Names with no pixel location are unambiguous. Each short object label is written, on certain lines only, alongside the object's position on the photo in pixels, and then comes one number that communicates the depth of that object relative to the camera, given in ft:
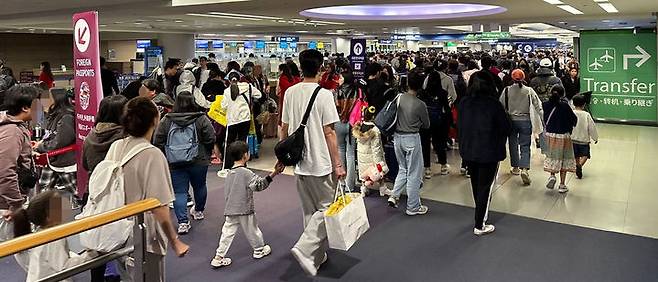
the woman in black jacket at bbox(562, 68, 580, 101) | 38.58
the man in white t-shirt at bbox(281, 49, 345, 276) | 12.97
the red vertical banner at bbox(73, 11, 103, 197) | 12.12
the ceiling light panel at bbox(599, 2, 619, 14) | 26.24
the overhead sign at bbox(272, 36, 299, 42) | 89.40
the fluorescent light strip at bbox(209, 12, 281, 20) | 32.12
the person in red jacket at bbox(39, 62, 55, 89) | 36.09
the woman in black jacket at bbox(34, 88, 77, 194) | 14.47
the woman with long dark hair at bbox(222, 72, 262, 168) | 23.27
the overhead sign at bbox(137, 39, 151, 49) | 67.97
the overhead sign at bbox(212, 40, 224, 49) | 90.79
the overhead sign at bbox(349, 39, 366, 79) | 30.60
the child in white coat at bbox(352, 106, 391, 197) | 19.65
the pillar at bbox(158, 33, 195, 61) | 65.46
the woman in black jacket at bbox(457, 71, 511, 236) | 15.56
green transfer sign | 37.06
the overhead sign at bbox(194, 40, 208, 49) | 86.95
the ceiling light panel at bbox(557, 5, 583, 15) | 27.54
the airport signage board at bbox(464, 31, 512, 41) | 74.90
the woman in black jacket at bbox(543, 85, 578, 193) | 20.30
